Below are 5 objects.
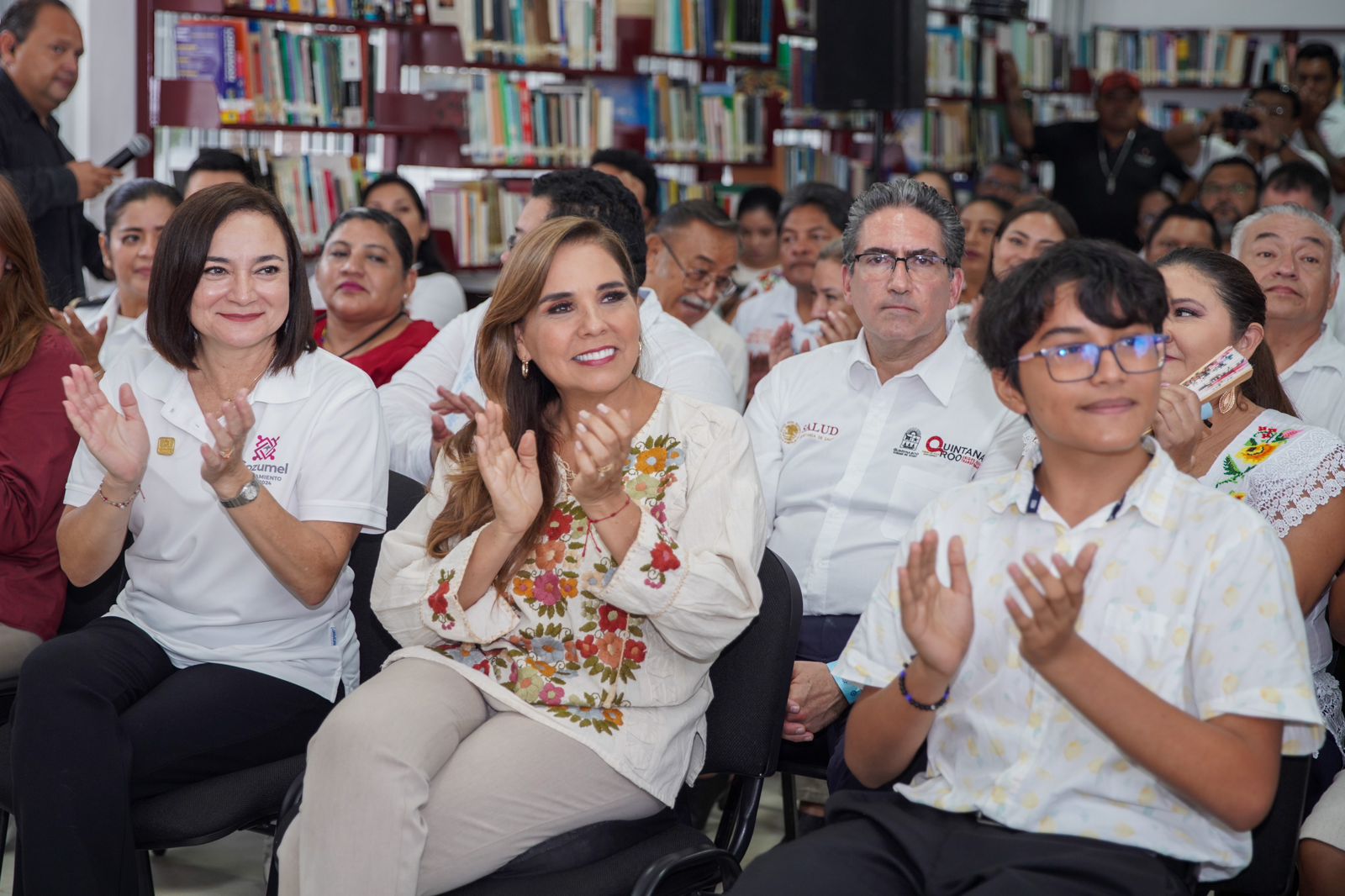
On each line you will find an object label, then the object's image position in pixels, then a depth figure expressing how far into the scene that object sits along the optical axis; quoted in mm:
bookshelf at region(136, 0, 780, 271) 5164
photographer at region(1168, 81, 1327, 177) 6574
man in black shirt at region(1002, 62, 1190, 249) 6824
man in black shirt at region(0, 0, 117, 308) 4367
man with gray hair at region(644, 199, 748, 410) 4074
